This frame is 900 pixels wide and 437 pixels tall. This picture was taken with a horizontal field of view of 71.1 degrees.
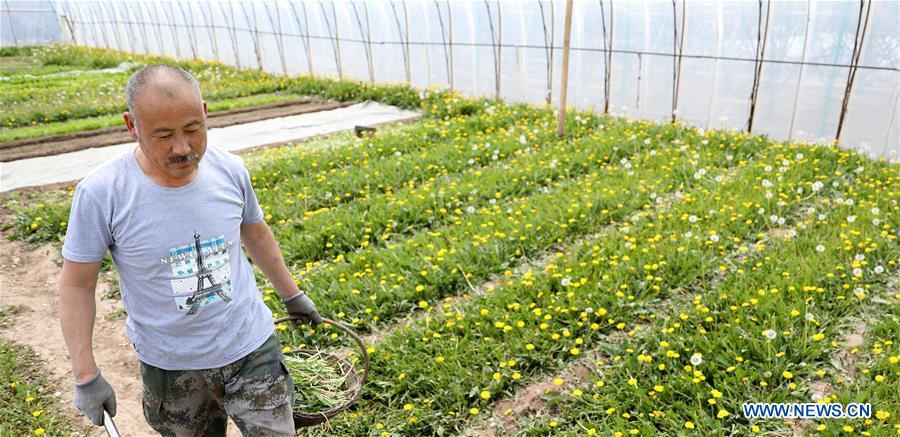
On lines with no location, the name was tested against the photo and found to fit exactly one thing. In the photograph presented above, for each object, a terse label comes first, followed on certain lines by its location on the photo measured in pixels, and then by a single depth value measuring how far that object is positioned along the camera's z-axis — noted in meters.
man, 1.78
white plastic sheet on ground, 7.75
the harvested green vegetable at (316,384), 3.12
